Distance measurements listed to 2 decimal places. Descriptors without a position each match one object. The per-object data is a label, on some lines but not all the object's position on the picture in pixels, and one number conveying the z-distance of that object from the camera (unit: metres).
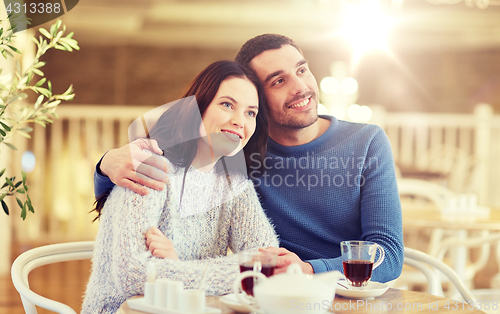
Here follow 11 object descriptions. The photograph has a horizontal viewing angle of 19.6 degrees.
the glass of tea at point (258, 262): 2.41
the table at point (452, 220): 3.59
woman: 2.55
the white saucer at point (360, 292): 2.48
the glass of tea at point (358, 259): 2.50
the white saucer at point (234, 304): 2.41
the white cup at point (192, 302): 2.38
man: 2.80
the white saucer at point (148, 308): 2.38
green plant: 2.71
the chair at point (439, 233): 3.47
